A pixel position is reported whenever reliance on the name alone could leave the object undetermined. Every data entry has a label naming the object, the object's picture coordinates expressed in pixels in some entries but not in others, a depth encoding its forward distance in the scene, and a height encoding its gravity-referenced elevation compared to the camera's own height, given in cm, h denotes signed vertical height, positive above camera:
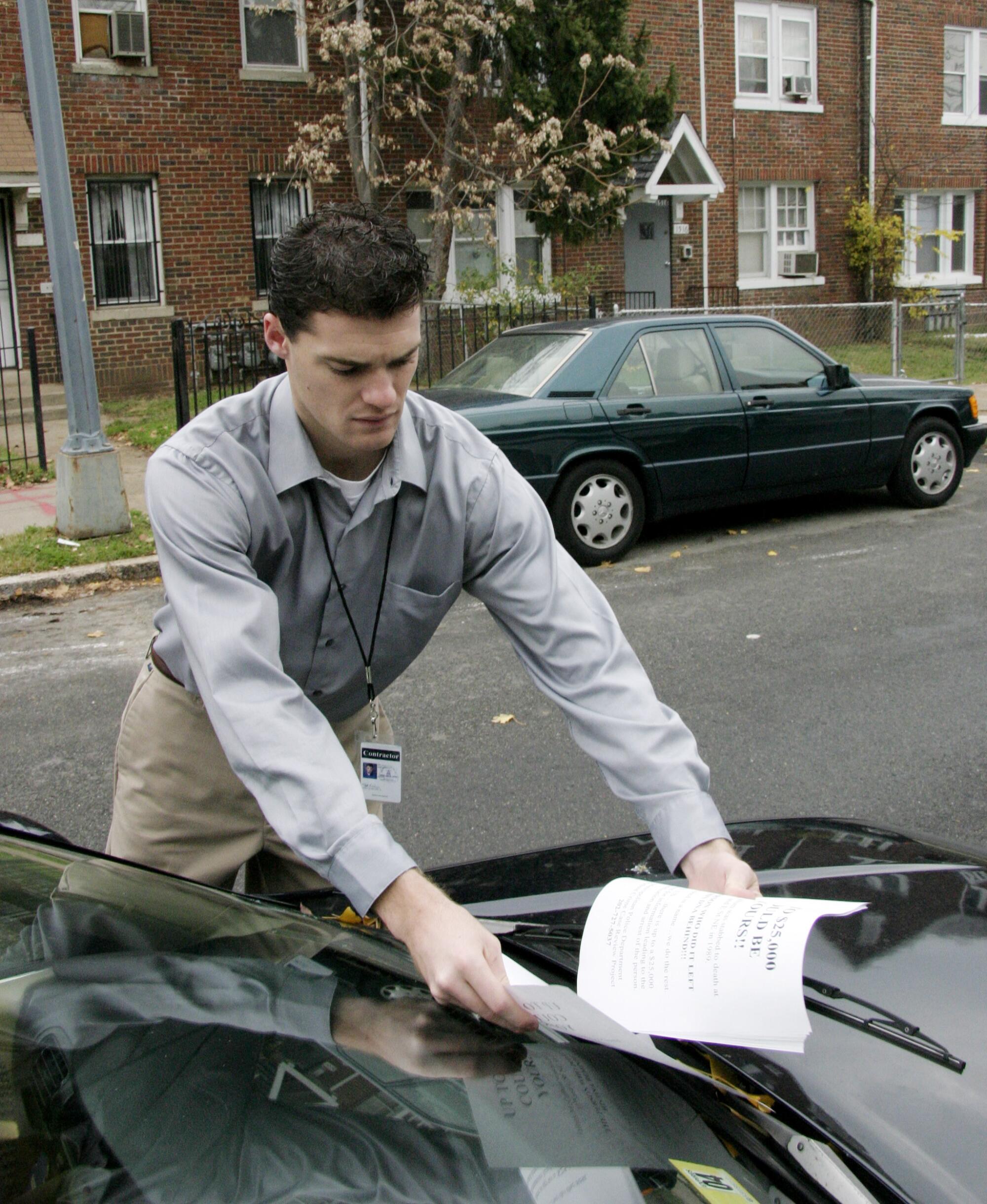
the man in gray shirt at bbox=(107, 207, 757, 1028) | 179 -47
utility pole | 809 +14
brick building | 1552 +264
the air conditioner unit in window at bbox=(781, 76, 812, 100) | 2144 +410
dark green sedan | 809 -59
